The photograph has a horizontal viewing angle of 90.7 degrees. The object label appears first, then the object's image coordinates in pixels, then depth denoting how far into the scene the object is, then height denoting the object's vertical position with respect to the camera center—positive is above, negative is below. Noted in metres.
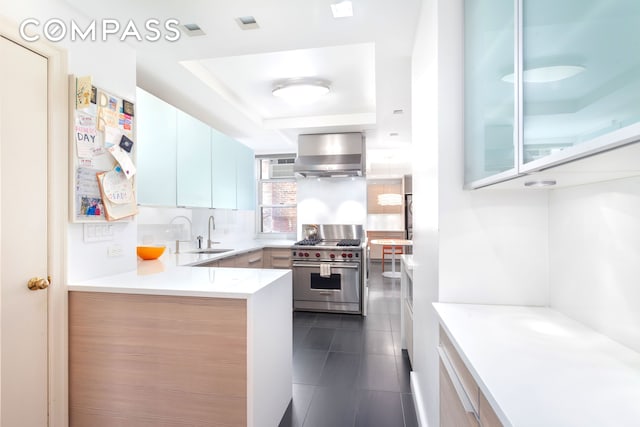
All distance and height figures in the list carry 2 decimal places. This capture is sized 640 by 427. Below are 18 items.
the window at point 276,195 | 5.73 +0.37
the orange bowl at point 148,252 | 2.68 -0.31
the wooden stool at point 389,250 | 7.90 -0.88
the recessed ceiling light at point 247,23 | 1.92 +1.19
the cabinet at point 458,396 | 0.82 -0.55
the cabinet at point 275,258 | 4.54 -0.61
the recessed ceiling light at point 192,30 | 1.99 +1.19
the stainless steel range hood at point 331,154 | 4.41 +0.87
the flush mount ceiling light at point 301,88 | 3.06 +1.24
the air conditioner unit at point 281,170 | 5.74 +0.82
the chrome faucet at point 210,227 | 4.06 -0.14
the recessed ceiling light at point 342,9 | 1.77 +1.18
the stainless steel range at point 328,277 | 4.17 -0.83
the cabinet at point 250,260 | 3.69 -0.55
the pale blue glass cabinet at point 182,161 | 2.39 +0.51
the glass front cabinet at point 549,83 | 0.53 +0.30
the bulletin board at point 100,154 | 1.71 +0.37
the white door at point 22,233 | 1.42 -0.08
